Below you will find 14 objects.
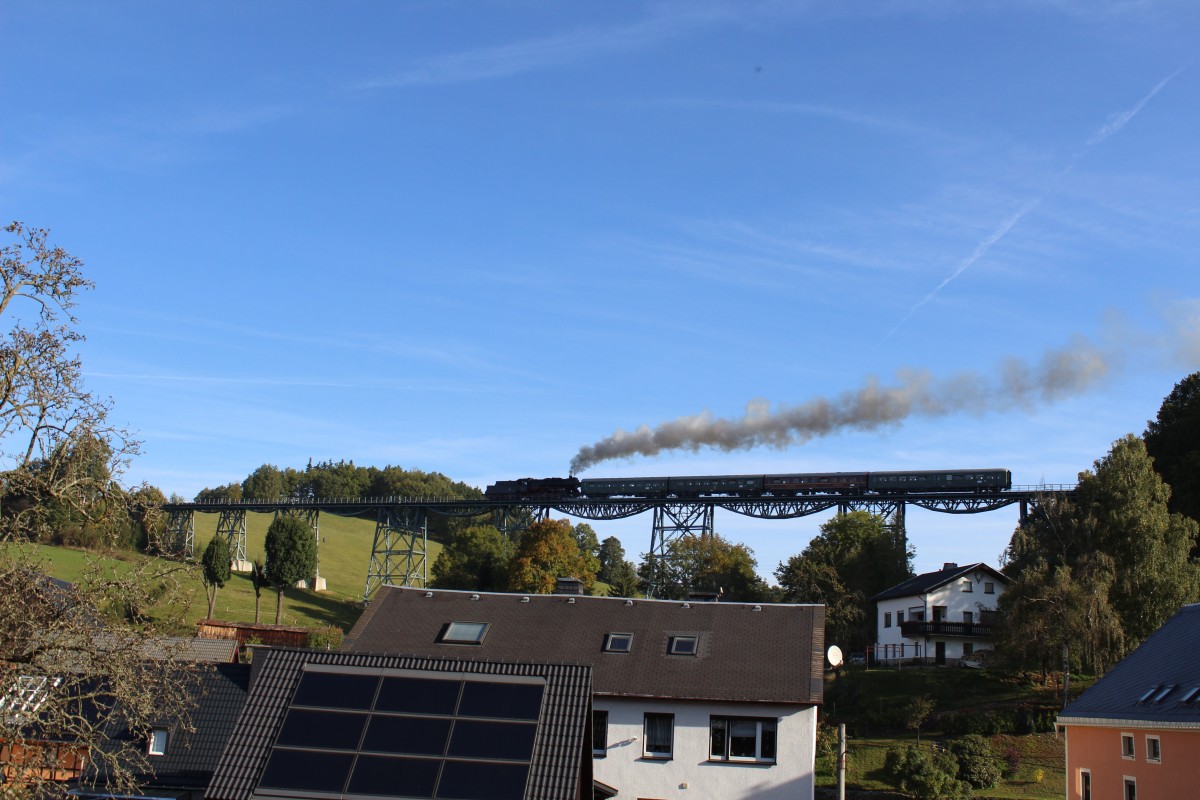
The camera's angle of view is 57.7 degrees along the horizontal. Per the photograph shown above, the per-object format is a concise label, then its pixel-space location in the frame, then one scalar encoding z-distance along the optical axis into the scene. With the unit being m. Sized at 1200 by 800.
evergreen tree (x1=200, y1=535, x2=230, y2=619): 68.50
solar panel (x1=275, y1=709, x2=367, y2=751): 14.31
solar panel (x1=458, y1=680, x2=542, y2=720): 14.52
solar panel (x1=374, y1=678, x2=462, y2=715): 14.67
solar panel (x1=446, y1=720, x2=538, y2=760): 13.94
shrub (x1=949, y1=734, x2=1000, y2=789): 34.25
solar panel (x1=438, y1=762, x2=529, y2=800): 13.48
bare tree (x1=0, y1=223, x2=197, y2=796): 12.38
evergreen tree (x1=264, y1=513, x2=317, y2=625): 71.06
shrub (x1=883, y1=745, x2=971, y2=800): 32.03
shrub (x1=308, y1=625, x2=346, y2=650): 51.03
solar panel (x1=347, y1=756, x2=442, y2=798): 13.59
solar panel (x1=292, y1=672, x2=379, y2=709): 14.87
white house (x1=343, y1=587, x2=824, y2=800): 25.70
